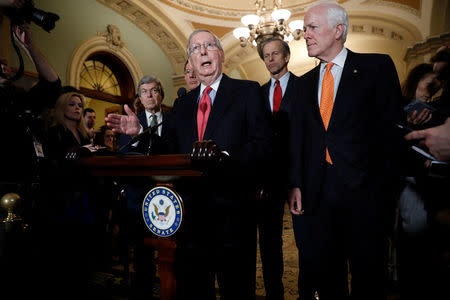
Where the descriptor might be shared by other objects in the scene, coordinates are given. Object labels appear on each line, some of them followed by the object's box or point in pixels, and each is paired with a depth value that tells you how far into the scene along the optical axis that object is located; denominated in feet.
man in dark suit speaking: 3.33
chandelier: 18.29
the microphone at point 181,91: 5.99
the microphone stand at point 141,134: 3.80
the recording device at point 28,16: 4.15
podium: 3.03
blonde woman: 7.31
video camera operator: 4.22
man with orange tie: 4.13
